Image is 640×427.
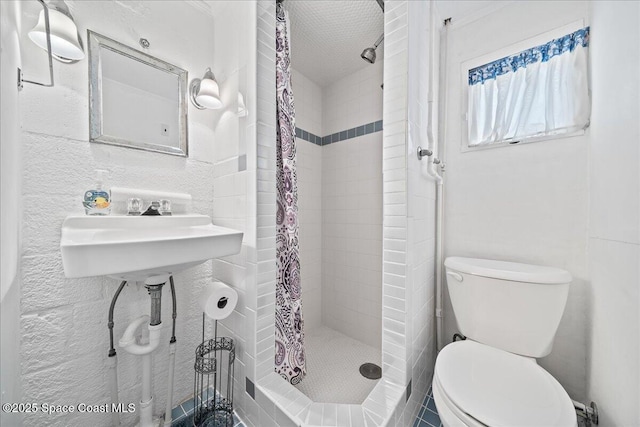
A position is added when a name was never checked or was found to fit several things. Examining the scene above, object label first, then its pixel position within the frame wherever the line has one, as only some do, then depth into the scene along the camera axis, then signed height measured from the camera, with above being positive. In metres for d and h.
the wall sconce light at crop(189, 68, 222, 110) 1.19 +0.63
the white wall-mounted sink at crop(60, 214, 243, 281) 0.60 -0.10
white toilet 0.73 -0.61
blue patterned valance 1.14 +0.84
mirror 1.00 +0.55
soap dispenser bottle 0.95 +0.06
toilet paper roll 1.03 -0.40
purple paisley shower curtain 1.20 -0.07
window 1.14 +0.64
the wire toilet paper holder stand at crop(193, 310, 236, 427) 1.09 -0.93
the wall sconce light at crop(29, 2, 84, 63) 0.82 +0.65
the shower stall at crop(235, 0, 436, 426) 1.01 -0.03
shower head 1.41 +0.98
